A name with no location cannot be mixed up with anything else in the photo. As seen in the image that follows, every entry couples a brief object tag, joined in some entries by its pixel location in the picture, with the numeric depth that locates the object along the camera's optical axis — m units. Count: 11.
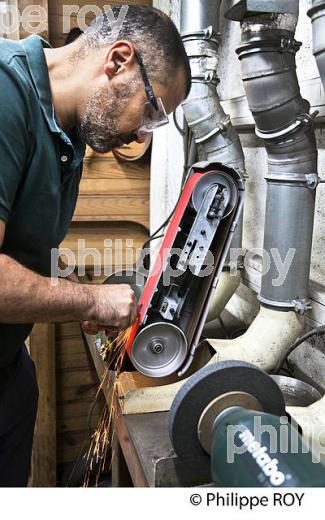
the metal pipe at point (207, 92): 1.38
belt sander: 1.12
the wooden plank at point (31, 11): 2.08
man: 0.87
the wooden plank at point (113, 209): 2.35
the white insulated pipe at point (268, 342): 1.17
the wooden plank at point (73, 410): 2.54
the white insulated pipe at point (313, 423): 0.91
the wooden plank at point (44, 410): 2.29
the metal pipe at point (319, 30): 0.80
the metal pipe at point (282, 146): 1.02
